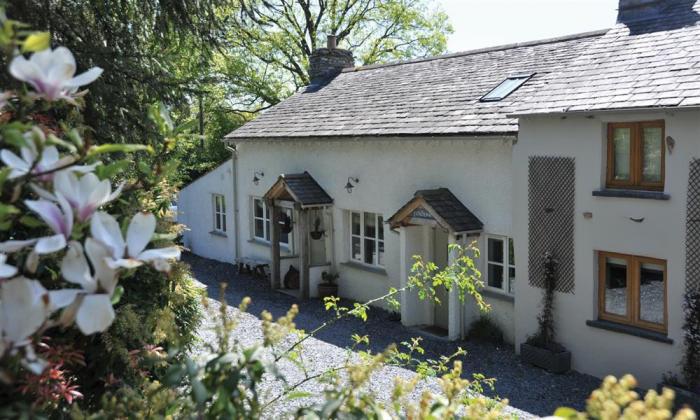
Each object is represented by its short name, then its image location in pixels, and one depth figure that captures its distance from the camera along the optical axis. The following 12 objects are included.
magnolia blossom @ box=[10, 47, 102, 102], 1.62
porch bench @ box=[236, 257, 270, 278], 20.34
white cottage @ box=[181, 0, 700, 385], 10.19
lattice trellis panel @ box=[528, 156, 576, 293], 11.23
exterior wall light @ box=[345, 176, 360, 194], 16.42
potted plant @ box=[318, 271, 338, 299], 17.20
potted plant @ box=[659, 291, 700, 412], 9.25
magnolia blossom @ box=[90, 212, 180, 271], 1.61
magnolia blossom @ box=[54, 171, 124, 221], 1.63
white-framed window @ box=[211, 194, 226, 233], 23.70
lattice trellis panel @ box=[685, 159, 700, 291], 9.57
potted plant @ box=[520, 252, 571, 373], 11.15
